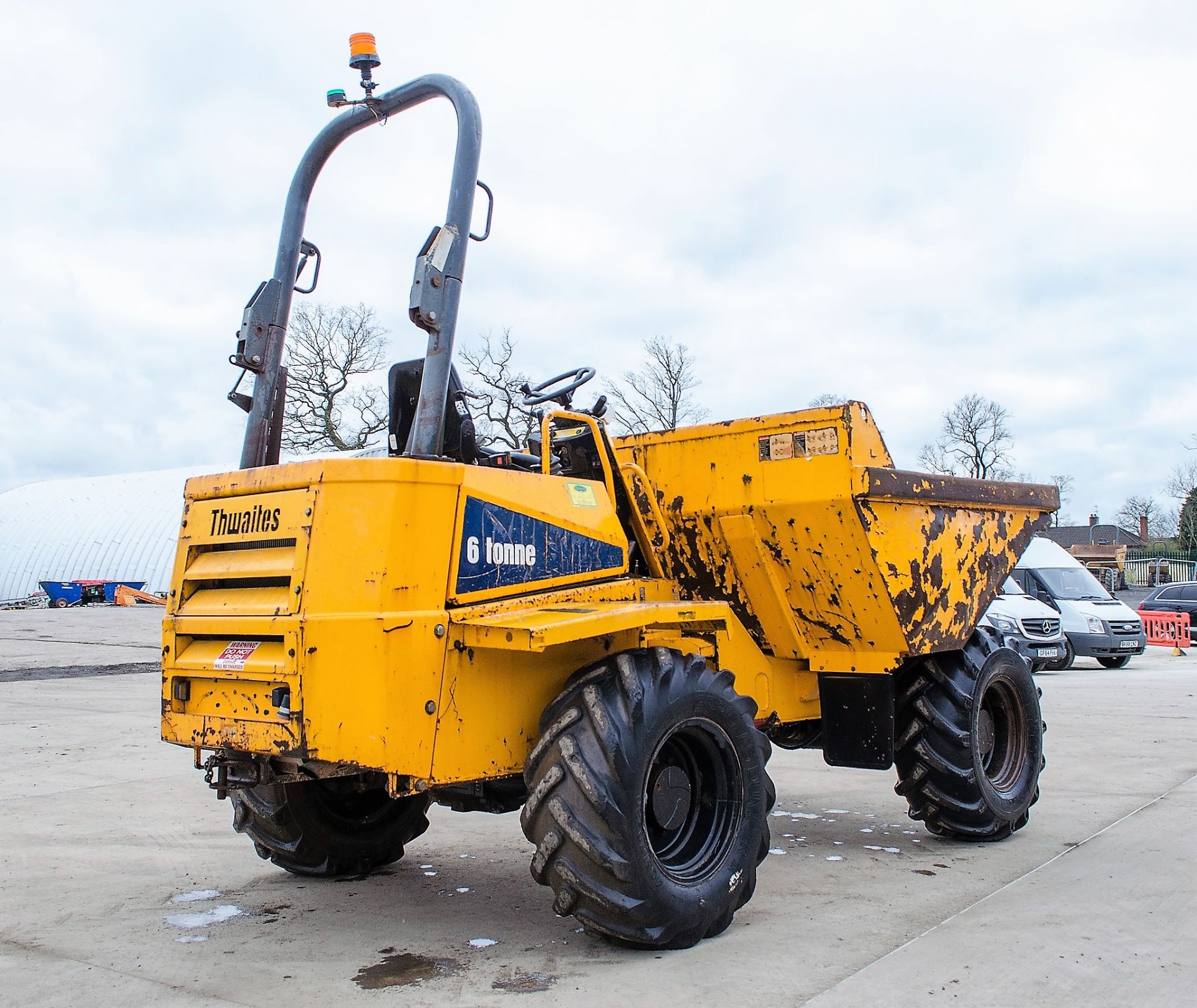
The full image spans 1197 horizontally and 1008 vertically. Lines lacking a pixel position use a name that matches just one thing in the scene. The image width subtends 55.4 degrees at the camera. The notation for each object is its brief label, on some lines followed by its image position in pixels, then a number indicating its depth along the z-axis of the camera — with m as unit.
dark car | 26.45
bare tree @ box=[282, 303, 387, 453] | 32.88
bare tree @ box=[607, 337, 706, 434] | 41.44
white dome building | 43.19
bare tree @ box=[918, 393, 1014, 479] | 60.88
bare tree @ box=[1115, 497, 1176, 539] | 75.31
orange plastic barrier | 24.38
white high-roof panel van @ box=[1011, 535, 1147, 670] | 18.95
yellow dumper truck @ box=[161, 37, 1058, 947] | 4.05
